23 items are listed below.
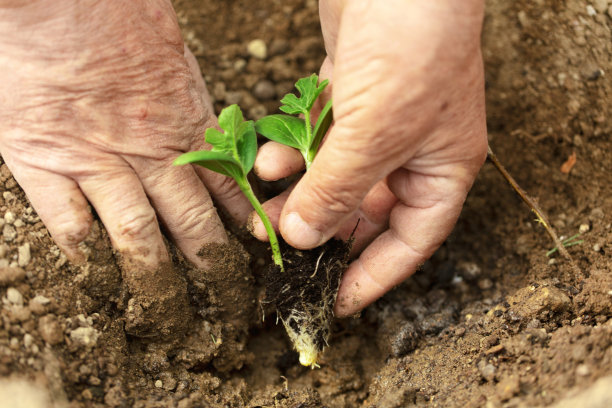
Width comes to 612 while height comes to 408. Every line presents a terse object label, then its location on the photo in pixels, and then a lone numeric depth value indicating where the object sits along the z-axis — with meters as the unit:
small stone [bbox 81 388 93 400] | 0.55
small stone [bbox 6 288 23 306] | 0.55
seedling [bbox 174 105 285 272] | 0.56
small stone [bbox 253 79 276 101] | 0.68
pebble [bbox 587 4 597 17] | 0.63
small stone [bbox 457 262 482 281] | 0.64
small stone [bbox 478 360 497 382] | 0.55
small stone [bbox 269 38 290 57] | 0.70
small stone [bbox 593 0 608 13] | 0.62
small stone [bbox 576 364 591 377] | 0.53
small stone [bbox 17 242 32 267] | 0.56
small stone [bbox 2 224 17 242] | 0.56
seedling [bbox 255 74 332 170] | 0.58
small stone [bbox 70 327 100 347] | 0.56
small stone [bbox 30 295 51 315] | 0.55
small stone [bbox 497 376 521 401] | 0.54
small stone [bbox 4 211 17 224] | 0.57
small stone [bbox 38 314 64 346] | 0.55
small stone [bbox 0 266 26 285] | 0.55
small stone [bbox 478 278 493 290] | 0.63
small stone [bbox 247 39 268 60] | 0.70
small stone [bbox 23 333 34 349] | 0.54
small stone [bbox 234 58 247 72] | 0.70
